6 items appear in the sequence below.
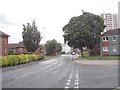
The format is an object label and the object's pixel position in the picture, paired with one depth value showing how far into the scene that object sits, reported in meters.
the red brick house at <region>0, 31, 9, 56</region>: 28.73
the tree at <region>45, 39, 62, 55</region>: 49.74
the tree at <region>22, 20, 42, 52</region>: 34.16
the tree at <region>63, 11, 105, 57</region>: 28.60
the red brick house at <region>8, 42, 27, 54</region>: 48.43
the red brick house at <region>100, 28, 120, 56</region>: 29.39
